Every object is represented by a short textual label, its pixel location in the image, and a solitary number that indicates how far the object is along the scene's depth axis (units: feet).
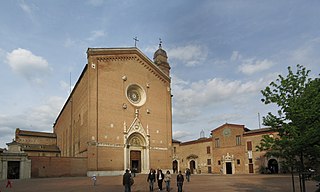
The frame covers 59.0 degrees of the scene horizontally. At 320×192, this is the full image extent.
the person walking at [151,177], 63.05
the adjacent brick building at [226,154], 151.47
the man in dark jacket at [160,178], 63.93
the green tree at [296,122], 39.40
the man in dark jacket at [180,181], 57.25
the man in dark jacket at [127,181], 51.08
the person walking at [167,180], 60.80
